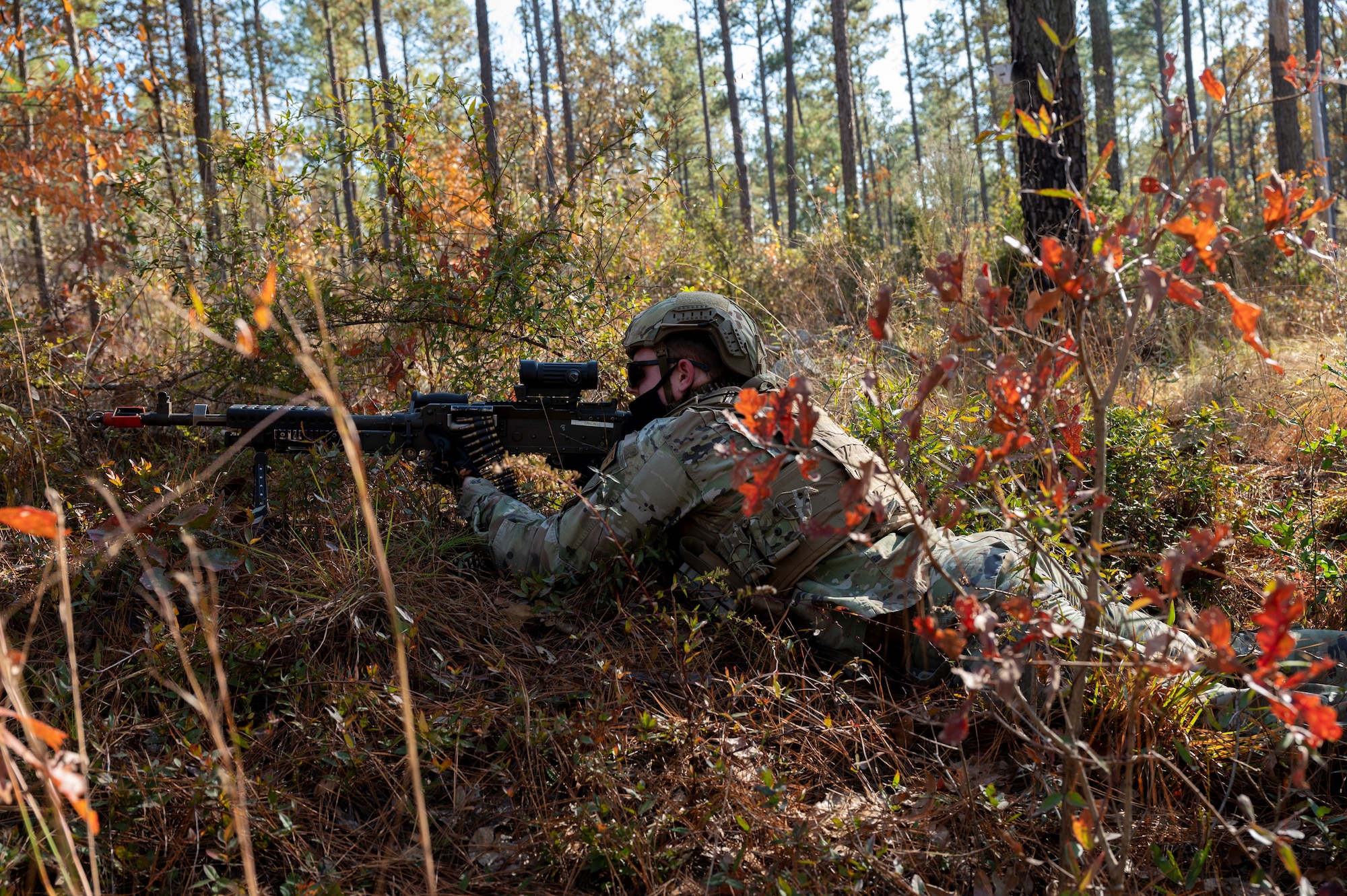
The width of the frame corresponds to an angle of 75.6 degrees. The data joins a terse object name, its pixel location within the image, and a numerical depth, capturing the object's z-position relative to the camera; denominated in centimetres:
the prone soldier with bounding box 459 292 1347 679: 289
